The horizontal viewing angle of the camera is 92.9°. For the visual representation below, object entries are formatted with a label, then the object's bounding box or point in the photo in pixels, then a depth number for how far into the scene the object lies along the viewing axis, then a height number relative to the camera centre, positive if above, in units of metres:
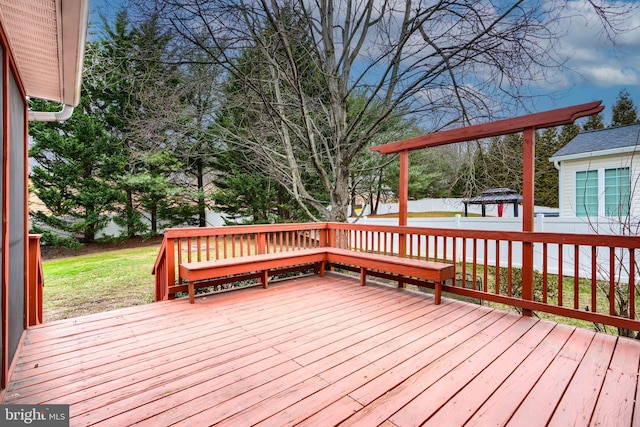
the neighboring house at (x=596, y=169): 7.48 +1.04
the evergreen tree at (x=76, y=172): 9.52 +1.35
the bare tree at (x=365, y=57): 4.57 +2.70
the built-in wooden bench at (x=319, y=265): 3.62 -0.72
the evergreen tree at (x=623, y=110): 17.28 +5.72
